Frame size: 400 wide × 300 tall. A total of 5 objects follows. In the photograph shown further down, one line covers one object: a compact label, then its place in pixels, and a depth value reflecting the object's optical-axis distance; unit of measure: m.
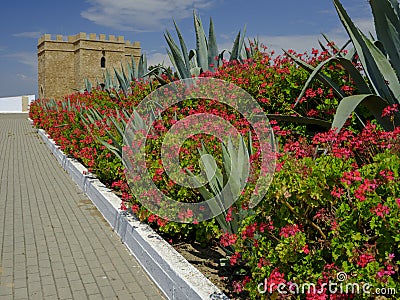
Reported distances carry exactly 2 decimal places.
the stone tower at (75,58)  39.88
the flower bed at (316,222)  2.04
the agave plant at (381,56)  3.75
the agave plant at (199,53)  8.16
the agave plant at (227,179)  3.46
